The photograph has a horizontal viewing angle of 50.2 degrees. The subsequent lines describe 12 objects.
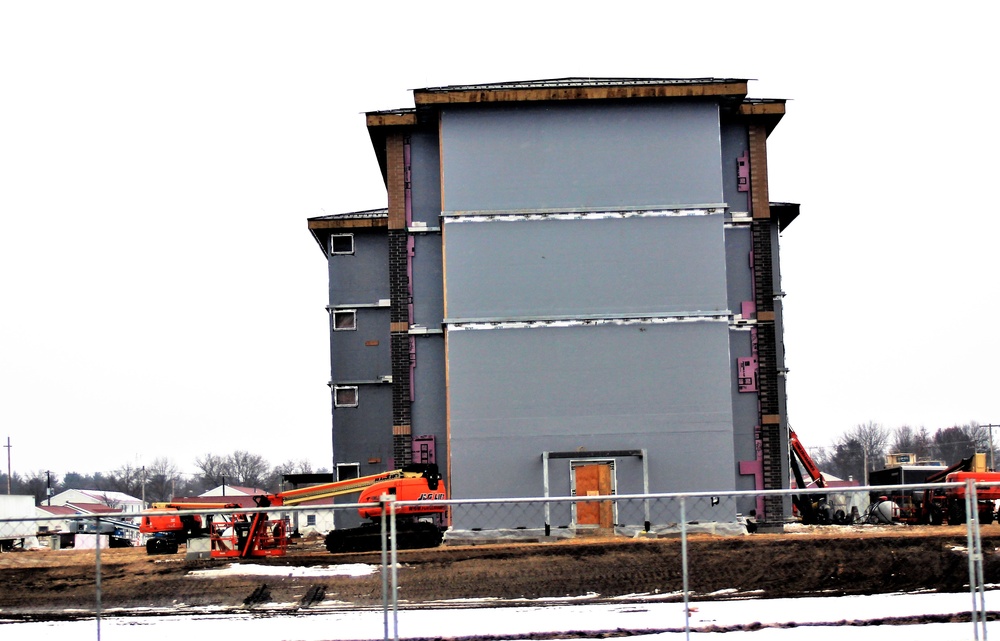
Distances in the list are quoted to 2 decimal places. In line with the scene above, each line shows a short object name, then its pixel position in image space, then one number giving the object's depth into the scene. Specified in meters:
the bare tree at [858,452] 161.75
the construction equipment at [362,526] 32.16
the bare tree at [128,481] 182.98
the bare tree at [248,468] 189.75
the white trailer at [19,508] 74.57
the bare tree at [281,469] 182.29
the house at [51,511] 84.04
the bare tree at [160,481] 170.75
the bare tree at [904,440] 166.38
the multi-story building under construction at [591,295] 35.06
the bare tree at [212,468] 186.50
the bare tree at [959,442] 154.38
